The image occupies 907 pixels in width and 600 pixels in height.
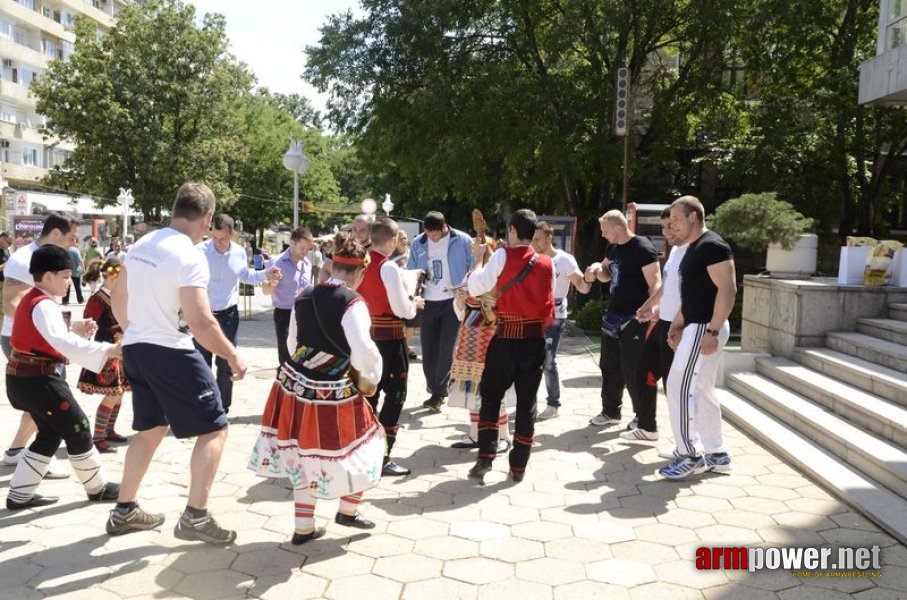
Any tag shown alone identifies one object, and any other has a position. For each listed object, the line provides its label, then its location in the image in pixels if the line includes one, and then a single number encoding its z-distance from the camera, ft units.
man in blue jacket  24.39
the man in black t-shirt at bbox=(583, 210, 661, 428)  21.43
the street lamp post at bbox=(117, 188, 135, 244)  87.04
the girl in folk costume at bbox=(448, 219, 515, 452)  19.61
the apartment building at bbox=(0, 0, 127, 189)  140.56
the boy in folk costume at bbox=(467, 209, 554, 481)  16.87
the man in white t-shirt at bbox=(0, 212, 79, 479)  15.62
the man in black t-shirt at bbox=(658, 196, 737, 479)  17.08
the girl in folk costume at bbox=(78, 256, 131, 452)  18.26
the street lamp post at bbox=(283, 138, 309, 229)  45.78
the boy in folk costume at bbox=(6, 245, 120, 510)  14.55
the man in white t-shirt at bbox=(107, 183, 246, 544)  12.76
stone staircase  16.48
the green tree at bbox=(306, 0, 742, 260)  58.59
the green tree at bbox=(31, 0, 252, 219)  100.48
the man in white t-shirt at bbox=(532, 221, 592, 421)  21.93
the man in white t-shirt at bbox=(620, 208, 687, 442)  19.85
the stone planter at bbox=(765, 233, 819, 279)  40.68
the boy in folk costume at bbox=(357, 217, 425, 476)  17.37
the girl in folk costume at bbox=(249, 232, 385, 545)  12.85
